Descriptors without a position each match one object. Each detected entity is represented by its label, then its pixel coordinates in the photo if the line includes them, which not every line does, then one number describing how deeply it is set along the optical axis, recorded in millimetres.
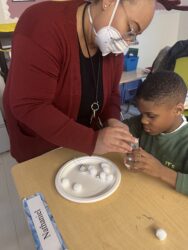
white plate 743
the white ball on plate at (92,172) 815
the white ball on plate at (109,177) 797
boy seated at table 924
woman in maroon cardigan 737
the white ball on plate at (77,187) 761
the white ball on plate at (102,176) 795
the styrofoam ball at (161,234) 610
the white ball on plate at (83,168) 838
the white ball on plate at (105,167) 824
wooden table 612
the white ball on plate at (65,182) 779
